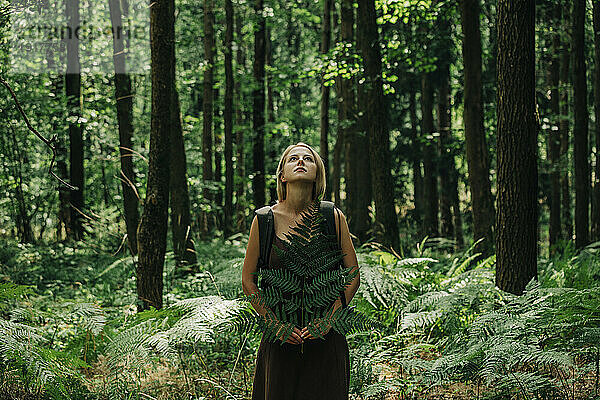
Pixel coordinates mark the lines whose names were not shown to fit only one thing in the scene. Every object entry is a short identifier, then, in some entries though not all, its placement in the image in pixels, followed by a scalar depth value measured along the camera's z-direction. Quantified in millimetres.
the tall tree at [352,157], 15266
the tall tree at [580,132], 12016
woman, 3709
